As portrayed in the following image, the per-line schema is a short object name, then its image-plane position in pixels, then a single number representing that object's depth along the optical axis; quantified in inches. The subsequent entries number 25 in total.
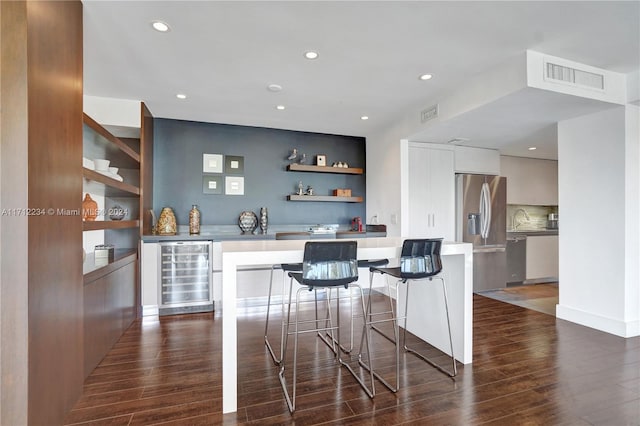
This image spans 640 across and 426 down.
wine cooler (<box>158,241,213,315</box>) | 143.2
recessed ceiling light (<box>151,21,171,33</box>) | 85.2
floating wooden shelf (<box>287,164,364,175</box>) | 184.7
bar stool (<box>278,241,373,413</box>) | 74.9
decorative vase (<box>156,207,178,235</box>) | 154.6
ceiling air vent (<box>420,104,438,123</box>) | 138.6
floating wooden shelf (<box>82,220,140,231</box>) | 84.3
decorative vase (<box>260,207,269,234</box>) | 179.0
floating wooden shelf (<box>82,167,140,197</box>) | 88.4
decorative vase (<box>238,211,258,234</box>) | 177.6
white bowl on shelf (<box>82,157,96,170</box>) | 90.7
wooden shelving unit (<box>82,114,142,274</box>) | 92.8
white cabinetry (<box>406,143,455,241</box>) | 172.7
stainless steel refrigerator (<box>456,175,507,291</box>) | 182.2
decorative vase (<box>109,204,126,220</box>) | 122.7
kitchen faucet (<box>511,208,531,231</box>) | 227.1
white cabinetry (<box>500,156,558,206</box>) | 215.5
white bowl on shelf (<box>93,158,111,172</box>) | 101.4
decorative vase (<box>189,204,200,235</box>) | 164.4
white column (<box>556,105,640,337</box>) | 117.2
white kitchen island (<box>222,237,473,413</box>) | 72.4
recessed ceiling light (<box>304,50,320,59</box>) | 99.7
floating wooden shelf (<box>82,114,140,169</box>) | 94.8
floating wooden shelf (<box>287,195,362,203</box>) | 186.4
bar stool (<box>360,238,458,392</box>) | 84.0
